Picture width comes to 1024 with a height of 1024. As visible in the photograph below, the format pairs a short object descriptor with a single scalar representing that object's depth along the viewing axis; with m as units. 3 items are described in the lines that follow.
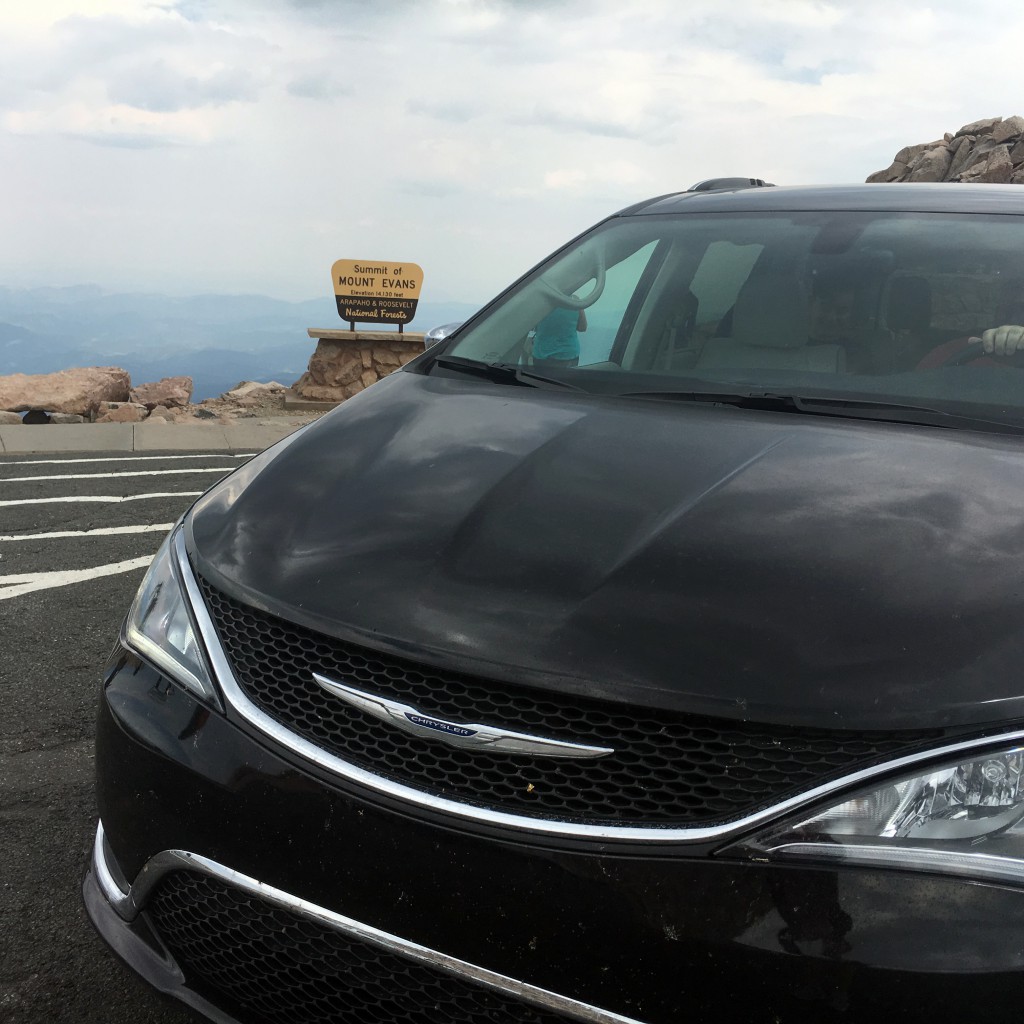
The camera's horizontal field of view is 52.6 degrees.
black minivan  1.36
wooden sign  15.69
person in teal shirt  2.89
